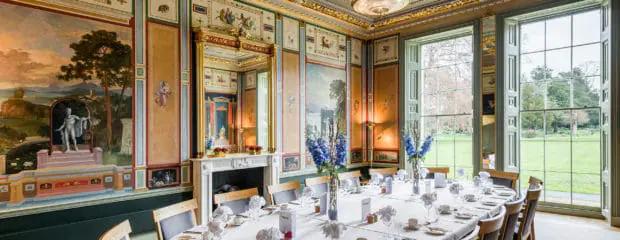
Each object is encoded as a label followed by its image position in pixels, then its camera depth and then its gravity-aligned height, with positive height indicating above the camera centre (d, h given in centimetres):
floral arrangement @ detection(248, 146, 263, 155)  554 -48
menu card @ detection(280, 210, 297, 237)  246 -72
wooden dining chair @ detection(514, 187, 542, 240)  329 -91
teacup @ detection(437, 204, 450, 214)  313 -81
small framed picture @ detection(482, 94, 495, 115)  620 +25
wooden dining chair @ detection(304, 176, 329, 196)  446 -85
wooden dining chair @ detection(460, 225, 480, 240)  221 -75
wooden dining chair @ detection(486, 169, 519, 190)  477 -84
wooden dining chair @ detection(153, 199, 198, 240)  276 -83
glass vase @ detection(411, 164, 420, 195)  408 -73
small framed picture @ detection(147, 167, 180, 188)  458 -76
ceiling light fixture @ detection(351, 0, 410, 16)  384 +125
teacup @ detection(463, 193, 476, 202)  366 -83
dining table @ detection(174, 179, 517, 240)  254 -84
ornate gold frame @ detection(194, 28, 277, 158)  499 +88
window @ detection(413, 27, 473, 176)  679 +42
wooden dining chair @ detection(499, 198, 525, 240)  275 -81
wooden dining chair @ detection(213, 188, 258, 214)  344 -80
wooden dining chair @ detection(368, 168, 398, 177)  550 -84
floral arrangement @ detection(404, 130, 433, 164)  408 -35
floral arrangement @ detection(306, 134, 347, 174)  279 -27
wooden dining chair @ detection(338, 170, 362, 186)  501 -83
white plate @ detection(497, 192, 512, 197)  396 -87
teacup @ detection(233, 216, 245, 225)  282 -82
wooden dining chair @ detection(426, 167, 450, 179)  544 -82
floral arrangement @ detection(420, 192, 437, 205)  288 -66
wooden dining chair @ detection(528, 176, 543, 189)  393 -75
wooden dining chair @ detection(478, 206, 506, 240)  221 -70
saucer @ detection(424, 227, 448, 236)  252 -82
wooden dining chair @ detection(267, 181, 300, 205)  384 -84
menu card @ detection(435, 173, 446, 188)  455 -80
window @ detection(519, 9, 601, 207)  569 +20
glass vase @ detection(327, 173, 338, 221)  286 -65
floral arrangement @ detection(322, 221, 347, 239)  235 -74
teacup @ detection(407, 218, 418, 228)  265 -79
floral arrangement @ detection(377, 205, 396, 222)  245 -66
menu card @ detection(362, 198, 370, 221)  292 -75
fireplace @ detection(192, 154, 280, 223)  487 -85
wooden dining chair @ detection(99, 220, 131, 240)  219 -73
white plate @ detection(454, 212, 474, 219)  298 -83
